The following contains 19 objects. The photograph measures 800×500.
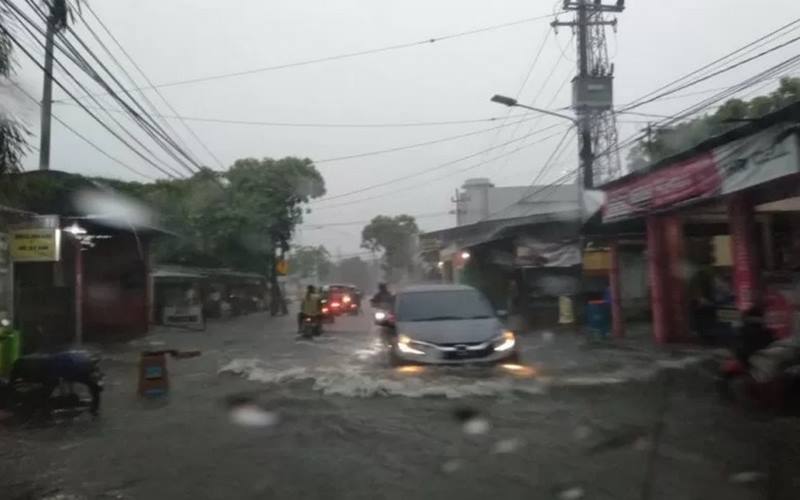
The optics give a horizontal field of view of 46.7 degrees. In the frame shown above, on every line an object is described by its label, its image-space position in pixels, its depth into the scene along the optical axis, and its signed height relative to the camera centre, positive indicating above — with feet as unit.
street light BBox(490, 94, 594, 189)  86.69 +13.46
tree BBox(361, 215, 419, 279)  297.88 +18.66
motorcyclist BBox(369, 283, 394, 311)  80.74 -0.18
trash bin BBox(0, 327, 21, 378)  45.03 -2.09
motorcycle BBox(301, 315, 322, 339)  87.97 -2.72
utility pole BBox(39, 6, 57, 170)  77.61 +15.55
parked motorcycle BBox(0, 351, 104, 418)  38.19 -3.02
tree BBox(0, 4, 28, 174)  28.50 +5.50
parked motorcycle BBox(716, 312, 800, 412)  34.12 -3.35
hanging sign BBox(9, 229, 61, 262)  67.10 +4.51
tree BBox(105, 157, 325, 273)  148.87 +14.40
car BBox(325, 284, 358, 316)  147.59 -0.34
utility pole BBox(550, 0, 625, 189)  87.76 +18.95
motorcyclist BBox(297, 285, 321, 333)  88.84 -0.92
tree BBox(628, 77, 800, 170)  92.17 +17.26
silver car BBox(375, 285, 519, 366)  44.21 -1.83
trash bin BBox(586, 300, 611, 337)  75.20 -2.45
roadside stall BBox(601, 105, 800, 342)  46.19 +4.64
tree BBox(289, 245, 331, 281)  405.39 +15.74
